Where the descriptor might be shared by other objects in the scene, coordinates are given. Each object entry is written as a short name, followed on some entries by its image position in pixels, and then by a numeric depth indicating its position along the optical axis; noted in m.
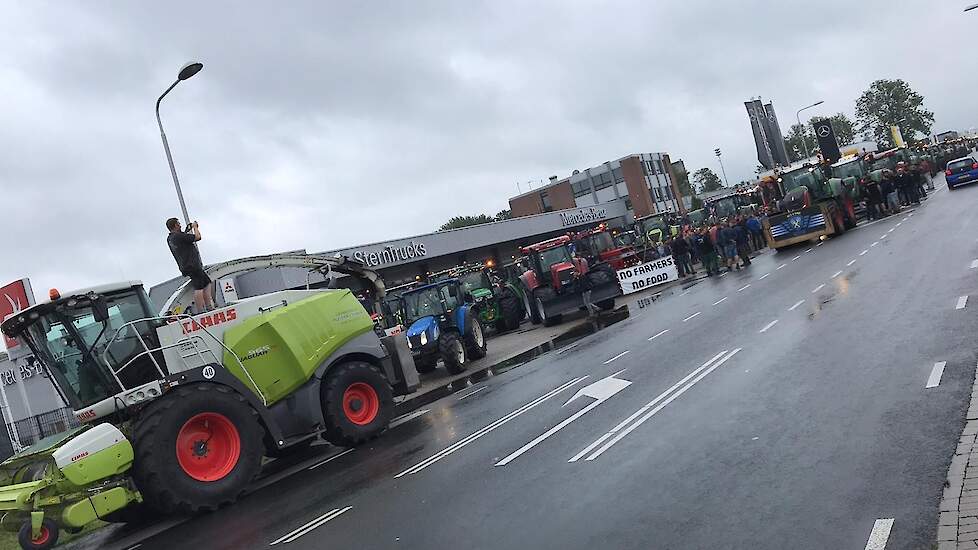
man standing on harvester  12.02
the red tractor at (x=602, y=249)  31.75
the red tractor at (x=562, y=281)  27.41
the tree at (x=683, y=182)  107.00
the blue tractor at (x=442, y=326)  21.20
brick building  94.50
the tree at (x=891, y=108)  121.12
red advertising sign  23.61
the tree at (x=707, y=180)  133.62
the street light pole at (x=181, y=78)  16.02
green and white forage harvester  10.07
